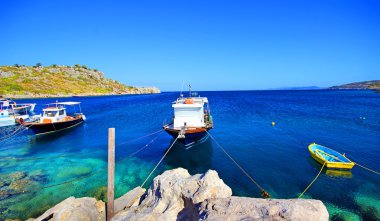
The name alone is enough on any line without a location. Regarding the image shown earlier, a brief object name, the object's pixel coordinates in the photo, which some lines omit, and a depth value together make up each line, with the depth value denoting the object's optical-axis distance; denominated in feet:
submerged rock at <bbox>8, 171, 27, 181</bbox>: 52.39
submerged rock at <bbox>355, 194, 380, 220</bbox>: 36.50
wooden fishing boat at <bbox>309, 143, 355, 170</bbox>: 54.80
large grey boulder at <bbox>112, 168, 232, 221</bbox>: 26.94
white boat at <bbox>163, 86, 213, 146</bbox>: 70.93
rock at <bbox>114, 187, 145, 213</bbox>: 34.85
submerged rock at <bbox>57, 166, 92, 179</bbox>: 54.95
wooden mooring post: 31.02
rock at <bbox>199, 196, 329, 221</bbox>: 20.55
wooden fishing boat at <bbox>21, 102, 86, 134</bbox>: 100.47
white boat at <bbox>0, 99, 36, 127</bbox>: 123.44
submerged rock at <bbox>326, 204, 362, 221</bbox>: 35.96
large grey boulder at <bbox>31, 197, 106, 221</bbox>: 30.17
